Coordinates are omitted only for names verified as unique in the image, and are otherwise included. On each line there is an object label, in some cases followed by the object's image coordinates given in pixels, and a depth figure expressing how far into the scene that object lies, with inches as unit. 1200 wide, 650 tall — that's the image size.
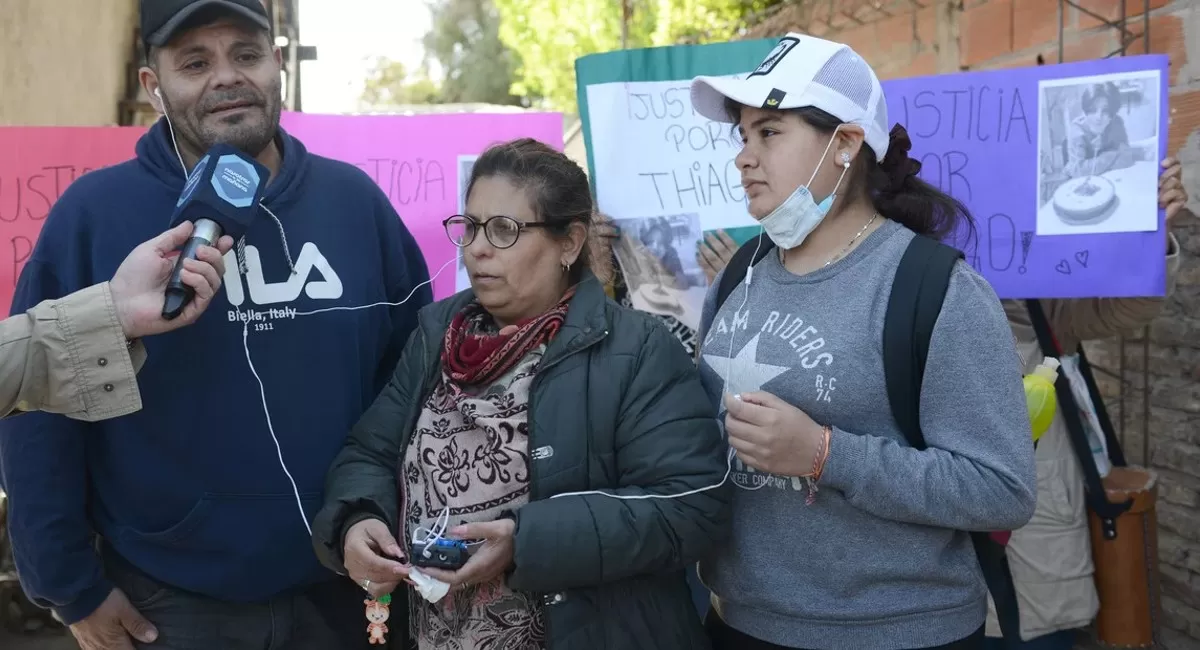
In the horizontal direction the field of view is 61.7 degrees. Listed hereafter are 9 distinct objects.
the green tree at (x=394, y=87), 1502.2
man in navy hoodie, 89.7
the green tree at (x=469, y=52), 1274.6
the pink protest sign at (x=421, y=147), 142.1
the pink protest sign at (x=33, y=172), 137.4
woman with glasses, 77.5
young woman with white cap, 75.0
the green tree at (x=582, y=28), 370.3
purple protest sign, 118.2
